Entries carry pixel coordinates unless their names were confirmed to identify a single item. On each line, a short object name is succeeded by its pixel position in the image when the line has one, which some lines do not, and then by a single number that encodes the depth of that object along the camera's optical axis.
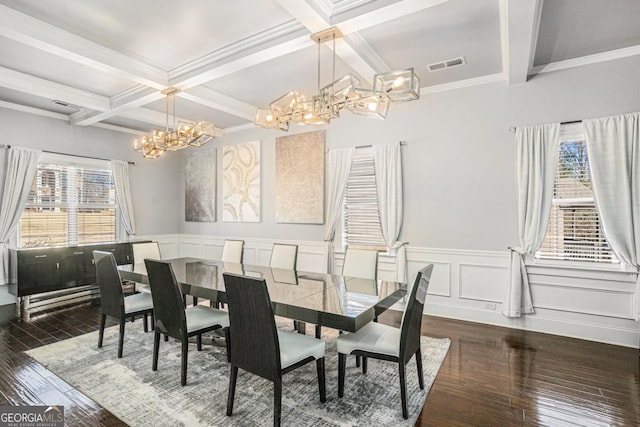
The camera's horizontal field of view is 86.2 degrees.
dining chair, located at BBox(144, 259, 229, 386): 2.65
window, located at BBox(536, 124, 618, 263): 3.61
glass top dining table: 2.20
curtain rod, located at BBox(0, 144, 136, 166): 4.73
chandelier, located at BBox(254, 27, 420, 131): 2.48
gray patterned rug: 2.24
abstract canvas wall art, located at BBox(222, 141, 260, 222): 6.01
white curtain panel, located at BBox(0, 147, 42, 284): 4.70
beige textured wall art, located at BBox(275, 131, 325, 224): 5.26
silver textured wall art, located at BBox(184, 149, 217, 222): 6.63
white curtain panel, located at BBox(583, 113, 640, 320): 3.31
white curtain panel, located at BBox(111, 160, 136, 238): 6.01
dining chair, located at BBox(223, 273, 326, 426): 2.04
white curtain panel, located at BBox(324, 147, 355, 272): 4.96
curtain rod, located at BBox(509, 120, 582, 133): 3.59
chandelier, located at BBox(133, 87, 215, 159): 3.61
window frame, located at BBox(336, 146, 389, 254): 4.82
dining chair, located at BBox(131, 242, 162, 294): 4.32
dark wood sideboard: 4.48
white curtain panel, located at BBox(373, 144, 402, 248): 4.57
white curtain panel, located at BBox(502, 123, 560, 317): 3.71
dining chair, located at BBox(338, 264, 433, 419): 2.24
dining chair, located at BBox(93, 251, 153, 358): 3.17
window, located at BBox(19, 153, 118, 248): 5.12
